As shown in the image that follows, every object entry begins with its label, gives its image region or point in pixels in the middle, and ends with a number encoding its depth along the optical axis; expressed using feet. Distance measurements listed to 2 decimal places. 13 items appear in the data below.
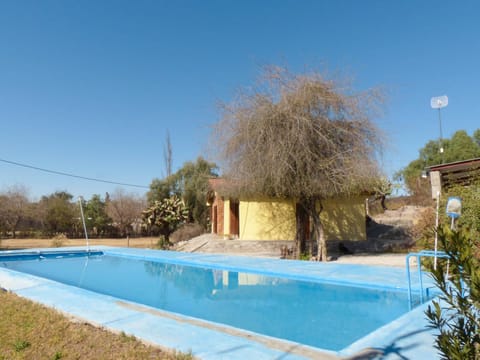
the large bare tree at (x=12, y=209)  112.54
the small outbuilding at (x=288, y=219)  64.64
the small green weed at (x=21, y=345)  15.54
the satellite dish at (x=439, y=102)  55.72
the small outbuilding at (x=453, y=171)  38.37
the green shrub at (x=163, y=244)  75.87
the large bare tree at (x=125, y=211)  120.67
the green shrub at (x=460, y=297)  5.99
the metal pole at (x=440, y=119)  64.68
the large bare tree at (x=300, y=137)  43.91
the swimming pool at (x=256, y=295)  24.39
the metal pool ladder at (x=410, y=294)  26.14
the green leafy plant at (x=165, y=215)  77.41
